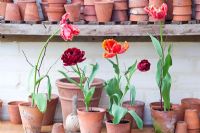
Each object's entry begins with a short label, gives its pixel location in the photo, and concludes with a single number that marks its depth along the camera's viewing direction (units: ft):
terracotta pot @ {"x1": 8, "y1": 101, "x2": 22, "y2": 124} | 8.03
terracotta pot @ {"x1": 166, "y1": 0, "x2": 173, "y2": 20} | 7.57
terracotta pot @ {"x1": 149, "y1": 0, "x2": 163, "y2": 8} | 7.29
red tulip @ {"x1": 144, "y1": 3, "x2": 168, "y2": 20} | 6.56
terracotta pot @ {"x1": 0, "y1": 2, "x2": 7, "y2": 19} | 7.96
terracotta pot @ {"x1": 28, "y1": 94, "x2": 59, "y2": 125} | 7.90
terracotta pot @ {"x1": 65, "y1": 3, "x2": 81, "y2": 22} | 7.43
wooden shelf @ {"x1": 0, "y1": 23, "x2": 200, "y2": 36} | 7.22
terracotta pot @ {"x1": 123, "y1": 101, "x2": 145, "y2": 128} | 7.55
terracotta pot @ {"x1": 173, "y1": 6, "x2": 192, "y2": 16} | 7.29
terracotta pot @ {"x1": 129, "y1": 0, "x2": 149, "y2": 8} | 7.43
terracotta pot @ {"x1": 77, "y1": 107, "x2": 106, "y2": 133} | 6.79
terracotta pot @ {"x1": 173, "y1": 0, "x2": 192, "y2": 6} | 7.29
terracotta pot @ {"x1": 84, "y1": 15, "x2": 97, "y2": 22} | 7.62
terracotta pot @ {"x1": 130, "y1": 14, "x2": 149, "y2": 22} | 7.41
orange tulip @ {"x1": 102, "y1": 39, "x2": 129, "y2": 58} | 6.68
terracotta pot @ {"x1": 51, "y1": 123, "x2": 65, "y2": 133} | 6.98
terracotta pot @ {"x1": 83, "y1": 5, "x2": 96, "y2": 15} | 7.62
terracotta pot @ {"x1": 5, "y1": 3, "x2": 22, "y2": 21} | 7.73
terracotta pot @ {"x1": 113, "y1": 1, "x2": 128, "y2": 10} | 7.63
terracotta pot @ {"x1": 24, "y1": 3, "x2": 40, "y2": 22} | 7.68
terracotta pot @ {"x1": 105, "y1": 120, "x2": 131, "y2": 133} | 6.64
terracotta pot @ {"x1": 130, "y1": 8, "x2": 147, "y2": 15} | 7.39
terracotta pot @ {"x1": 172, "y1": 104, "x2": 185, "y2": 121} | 7.25
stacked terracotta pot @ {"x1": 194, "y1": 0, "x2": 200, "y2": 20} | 7.36
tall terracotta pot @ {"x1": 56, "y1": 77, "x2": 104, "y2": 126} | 7.45
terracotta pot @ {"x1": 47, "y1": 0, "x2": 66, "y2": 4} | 7.65
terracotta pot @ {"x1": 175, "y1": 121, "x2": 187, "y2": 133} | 6.95
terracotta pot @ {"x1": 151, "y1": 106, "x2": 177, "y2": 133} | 6.89
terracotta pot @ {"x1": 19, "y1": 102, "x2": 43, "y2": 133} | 7.20
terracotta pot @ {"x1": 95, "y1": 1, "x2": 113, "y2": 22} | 7.39
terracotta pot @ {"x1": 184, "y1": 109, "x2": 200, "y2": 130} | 7.18
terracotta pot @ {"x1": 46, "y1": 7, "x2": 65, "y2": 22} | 7.62
